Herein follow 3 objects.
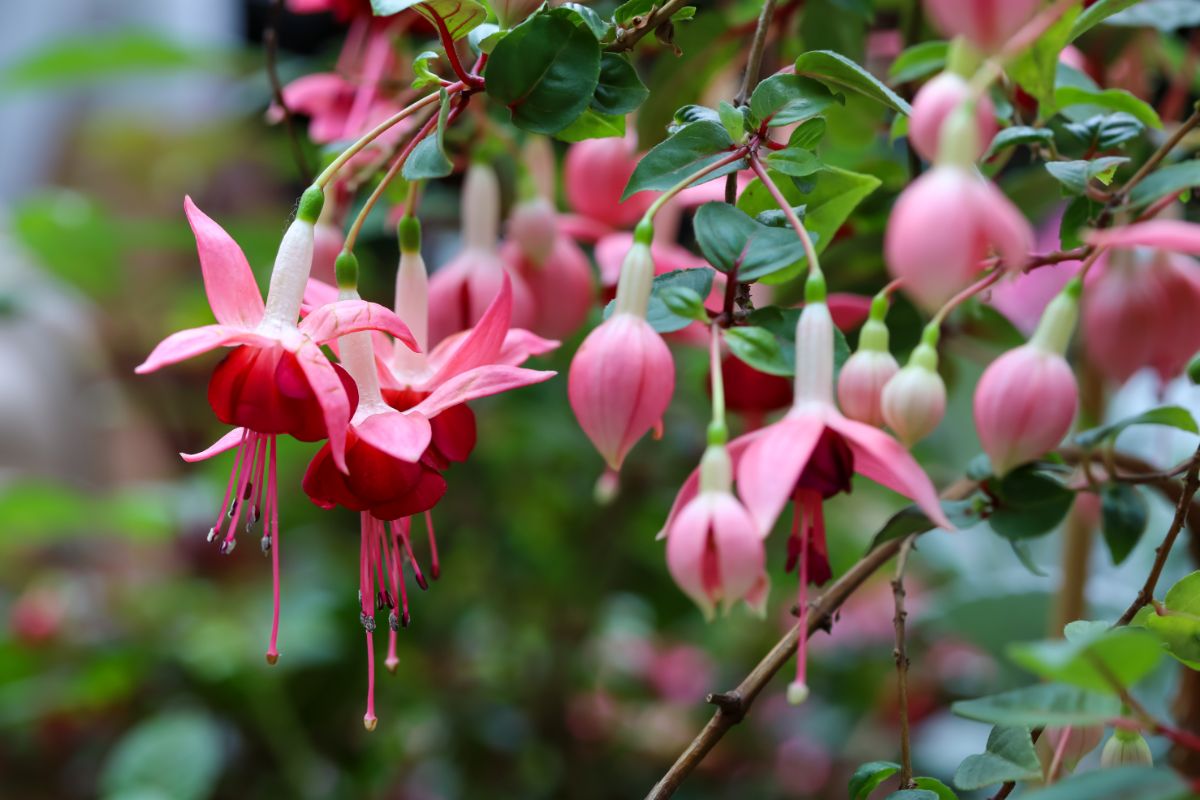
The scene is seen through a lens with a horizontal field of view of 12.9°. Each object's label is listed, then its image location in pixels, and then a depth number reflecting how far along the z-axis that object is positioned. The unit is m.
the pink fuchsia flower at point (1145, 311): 0.98
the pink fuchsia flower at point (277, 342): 0.88
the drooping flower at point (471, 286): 0.98
